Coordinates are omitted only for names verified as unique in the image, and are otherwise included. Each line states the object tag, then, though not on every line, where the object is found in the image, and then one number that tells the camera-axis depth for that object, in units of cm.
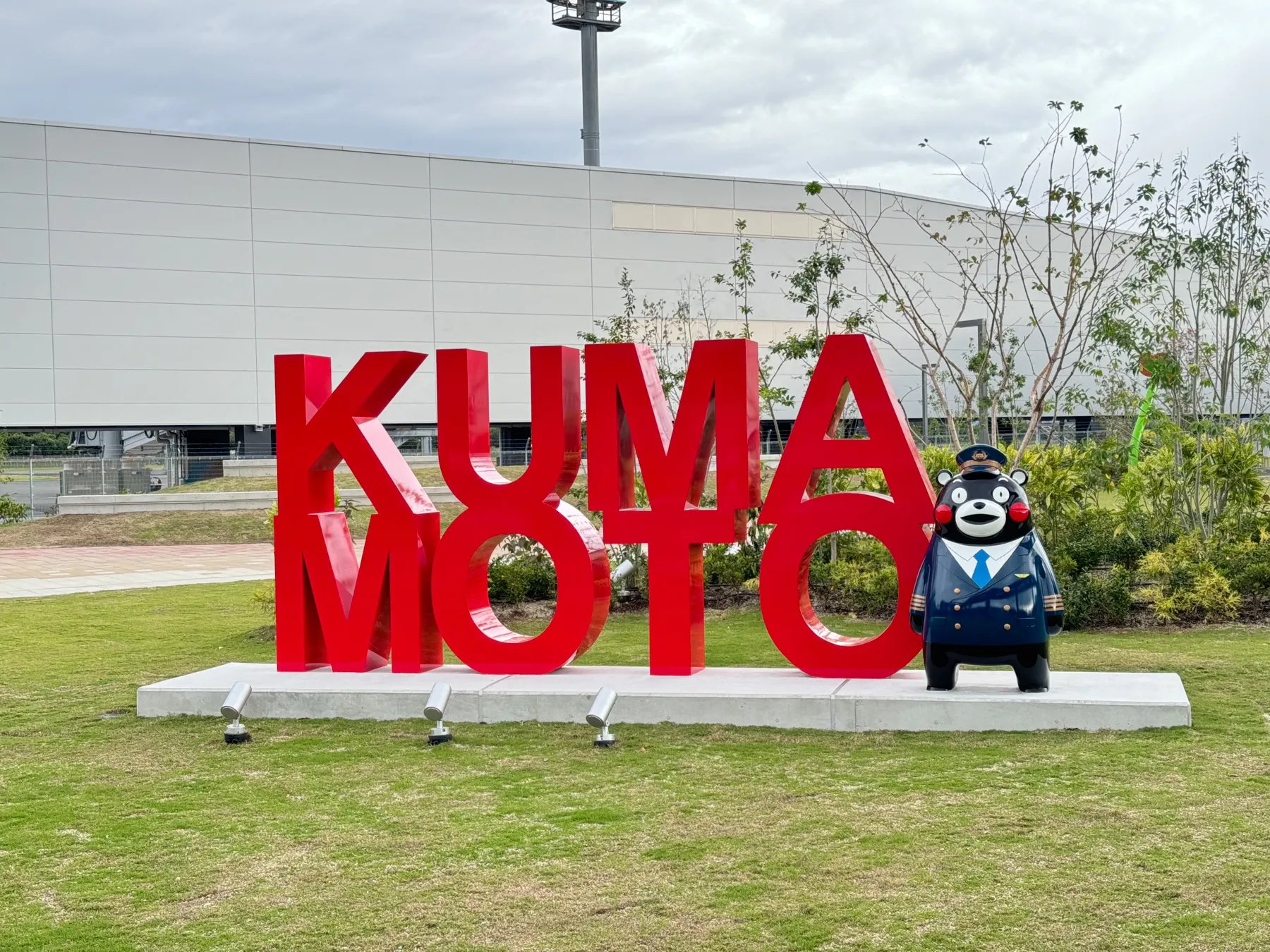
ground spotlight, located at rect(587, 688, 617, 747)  777
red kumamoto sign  893
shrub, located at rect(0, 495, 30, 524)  3102
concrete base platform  799
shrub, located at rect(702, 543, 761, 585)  1541
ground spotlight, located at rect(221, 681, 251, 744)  816
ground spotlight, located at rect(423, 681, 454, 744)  800
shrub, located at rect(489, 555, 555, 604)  1512
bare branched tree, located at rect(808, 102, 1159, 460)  3769
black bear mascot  811
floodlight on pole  4784
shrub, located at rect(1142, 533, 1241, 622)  1256
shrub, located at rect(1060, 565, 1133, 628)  1276
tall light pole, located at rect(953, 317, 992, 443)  1462
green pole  1769
